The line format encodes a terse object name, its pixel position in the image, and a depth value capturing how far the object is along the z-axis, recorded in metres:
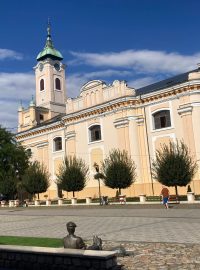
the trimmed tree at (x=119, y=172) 34.22
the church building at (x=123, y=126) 35.56
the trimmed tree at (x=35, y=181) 42.91
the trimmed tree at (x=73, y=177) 38.28
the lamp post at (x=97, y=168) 37.97
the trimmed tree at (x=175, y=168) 29.62
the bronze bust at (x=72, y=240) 7.72
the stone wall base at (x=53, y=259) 6.74
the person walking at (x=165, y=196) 24.13
